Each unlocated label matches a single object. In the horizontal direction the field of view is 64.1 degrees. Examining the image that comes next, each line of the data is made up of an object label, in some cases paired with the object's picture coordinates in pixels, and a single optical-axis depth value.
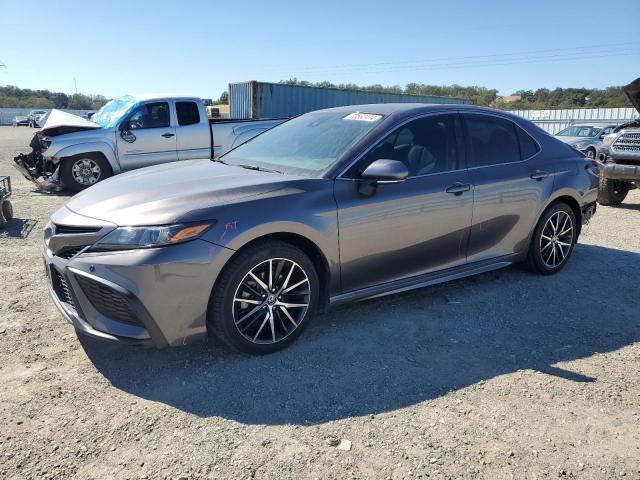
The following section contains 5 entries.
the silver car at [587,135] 17.38
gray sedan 2.97
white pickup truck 10.03
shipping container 17.48
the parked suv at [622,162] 8.86
